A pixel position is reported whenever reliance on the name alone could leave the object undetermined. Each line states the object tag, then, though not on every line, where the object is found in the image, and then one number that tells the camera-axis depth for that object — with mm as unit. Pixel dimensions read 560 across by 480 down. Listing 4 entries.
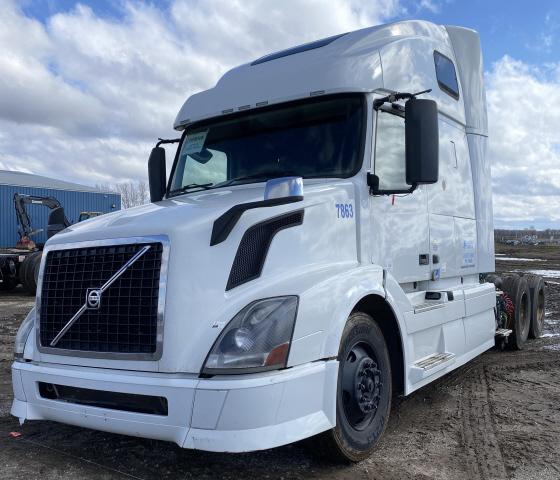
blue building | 28469
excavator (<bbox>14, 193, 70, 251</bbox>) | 19078
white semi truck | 3133
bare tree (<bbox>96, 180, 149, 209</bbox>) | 55031
